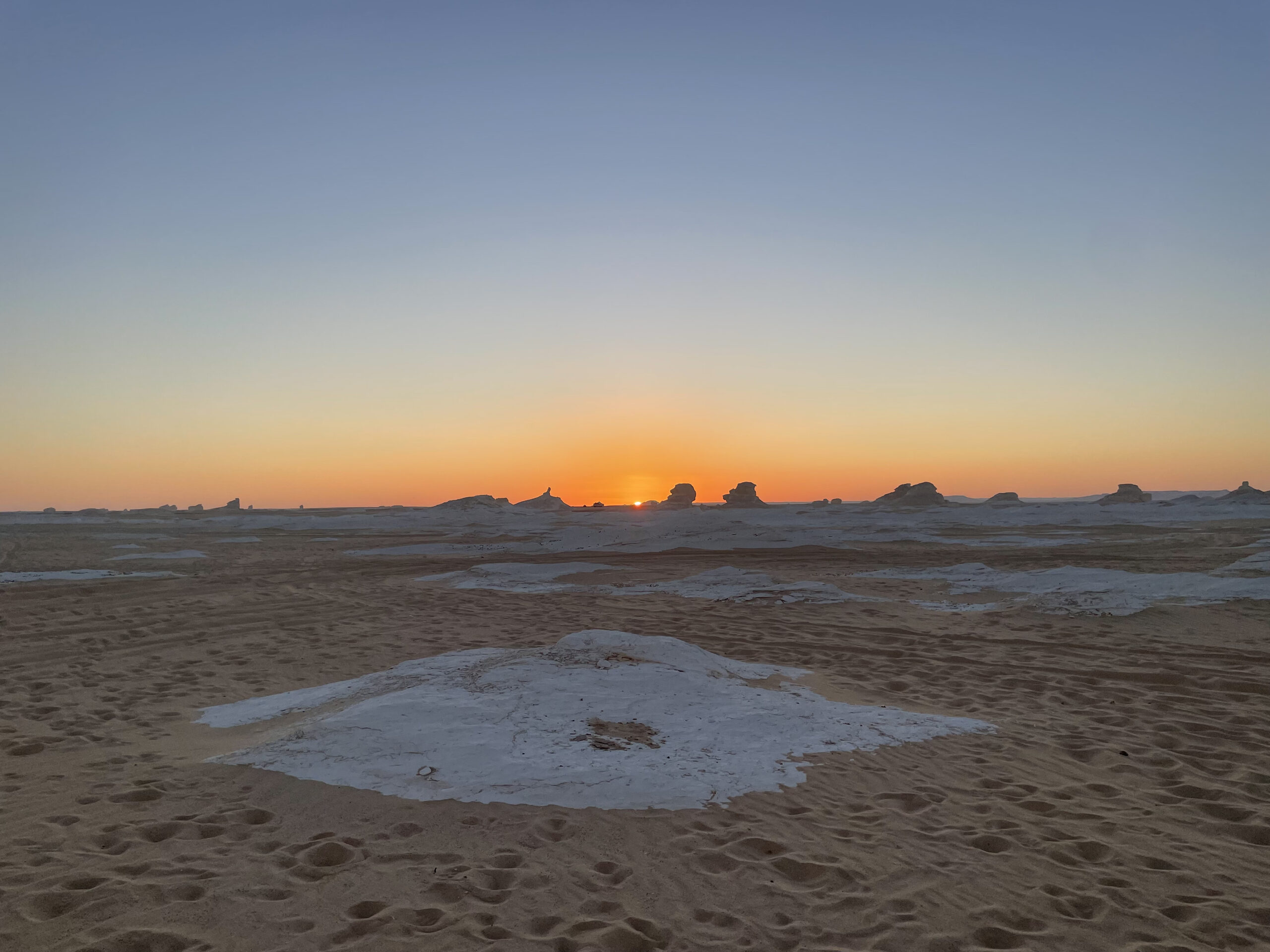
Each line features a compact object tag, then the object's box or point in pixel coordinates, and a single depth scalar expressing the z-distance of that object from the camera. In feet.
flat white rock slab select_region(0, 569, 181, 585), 61.05
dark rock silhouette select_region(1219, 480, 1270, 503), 199.40
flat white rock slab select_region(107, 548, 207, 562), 92.53
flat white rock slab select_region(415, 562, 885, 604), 53.06
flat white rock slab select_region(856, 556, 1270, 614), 42.14
